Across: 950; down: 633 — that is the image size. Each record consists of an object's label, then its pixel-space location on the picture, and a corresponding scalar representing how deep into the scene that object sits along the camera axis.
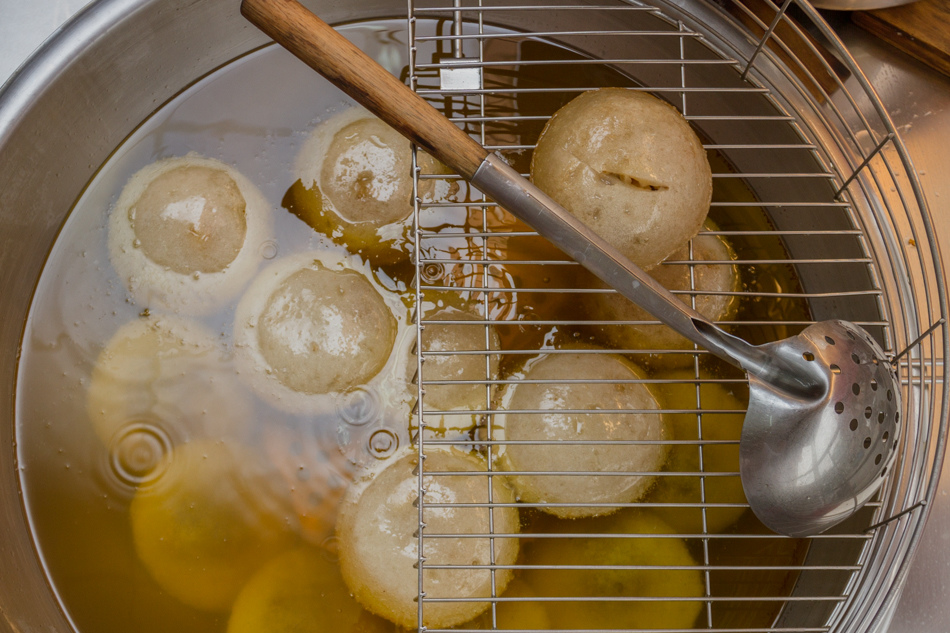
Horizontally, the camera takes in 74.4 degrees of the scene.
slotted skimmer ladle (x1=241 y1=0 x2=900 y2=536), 0.61
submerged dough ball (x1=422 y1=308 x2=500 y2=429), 0.81
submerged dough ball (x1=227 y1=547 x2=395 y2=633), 0.80
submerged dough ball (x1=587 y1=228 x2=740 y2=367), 0.84
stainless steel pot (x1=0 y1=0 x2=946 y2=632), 0.72
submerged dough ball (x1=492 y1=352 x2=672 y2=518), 0.77
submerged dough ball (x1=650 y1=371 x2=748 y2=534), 0.84
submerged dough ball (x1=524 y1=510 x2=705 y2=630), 0.81
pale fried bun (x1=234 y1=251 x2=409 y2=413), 0.80
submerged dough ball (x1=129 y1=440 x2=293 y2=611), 0.81
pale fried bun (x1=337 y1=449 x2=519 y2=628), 0.75
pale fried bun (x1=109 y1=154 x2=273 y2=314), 0.82
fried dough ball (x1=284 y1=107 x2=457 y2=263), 0.84
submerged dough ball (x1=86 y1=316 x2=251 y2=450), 0.83
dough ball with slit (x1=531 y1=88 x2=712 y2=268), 0.68
